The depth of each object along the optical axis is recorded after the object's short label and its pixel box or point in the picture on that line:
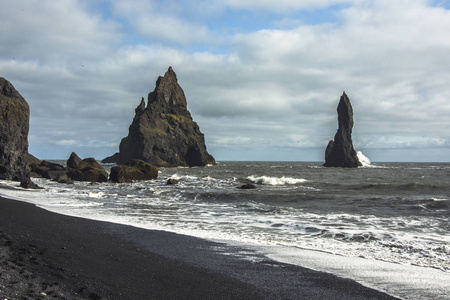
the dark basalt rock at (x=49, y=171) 36.98
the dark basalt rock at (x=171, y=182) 35.61
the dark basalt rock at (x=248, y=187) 31.80
